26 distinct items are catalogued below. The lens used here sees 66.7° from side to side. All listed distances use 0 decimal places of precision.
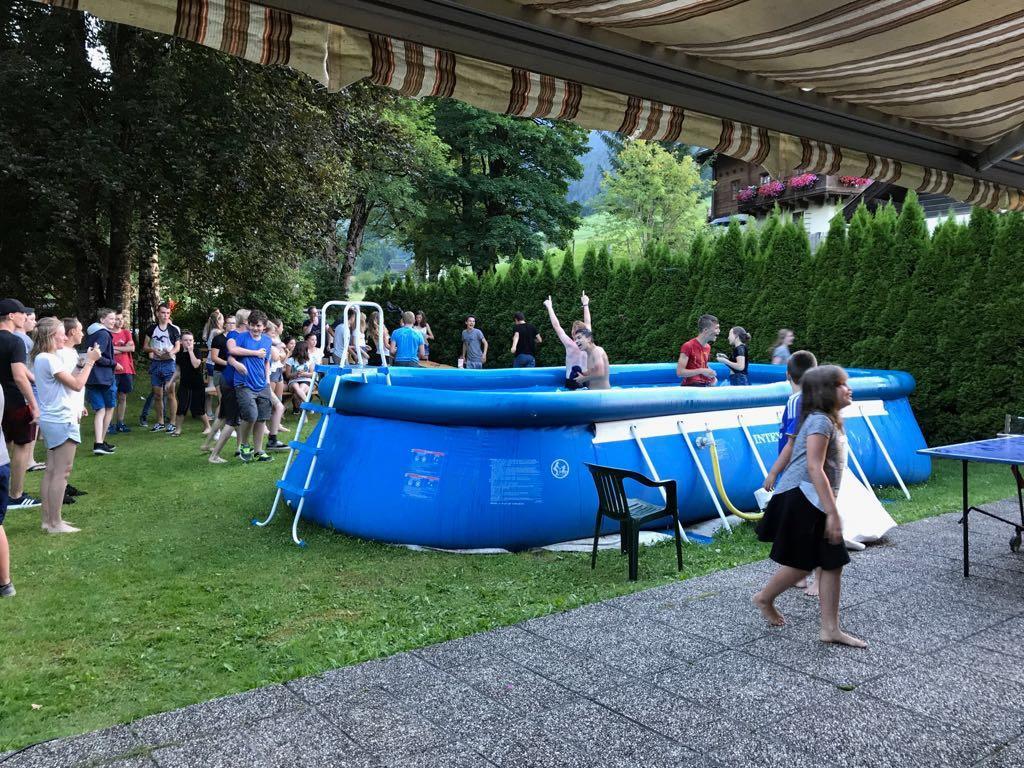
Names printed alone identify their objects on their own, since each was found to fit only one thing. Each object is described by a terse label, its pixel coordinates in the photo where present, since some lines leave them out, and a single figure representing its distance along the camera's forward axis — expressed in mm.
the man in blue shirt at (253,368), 9641
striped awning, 2021
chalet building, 25516
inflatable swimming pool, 6414
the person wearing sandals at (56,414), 6668
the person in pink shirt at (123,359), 11629
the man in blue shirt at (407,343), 13281
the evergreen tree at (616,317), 16641
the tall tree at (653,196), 46562
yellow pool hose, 7098
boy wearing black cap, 6746
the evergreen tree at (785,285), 12984
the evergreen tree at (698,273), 14727
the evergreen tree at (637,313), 16125
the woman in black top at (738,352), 9414
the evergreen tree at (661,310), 15430
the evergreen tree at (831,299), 12328
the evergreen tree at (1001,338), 10359
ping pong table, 5109
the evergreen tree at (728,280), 14059
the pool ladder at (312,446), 6684
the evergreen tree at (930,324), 11086
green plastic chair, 5570
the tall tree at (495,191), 34906
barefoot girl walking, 4160
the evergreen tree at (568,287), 18547
